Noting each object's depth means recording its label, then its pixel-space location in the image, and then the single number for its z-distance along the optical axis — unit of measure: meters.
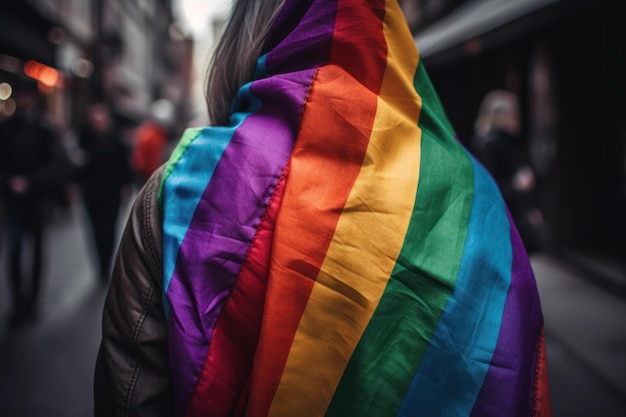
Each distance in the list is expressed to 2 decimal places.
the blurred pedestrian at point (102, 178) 5.73
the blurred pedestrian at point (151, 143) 7.13
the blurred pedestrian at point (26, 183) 4.52
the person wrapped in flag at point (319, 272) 1.02
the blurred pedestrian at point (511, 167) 4.52
